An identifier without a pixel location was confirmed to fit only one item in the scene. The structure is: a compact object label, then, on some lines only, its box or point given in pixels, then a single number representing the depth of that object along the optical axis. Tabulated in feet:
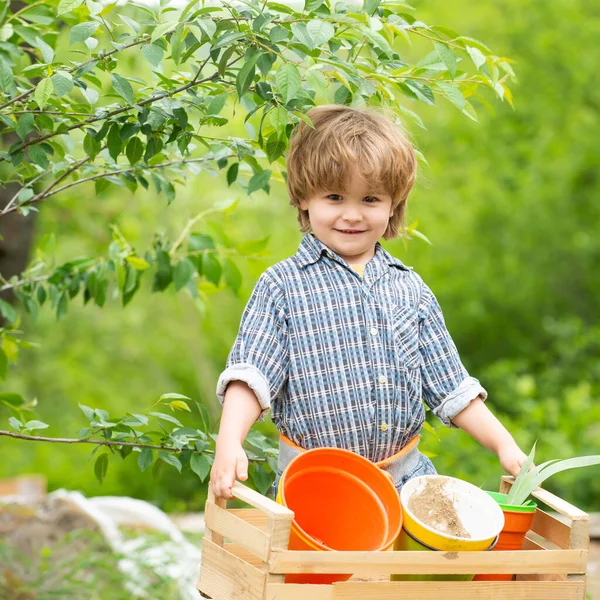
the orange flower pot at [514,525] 12.88
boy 14.05
